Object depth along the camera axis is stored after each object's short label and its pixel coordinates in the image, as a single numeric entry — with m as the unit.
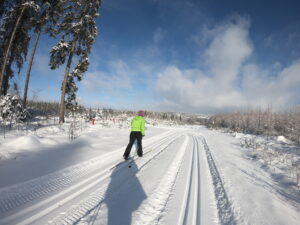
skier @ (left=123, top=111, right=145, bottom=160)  6.33
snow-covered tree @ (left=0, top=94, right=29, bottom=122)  10.18
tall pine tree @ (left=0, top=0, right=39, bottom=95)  10.41
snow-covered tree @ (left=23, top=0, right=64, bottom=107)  11.95
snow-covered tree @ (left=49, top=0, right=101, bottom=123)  13.70
